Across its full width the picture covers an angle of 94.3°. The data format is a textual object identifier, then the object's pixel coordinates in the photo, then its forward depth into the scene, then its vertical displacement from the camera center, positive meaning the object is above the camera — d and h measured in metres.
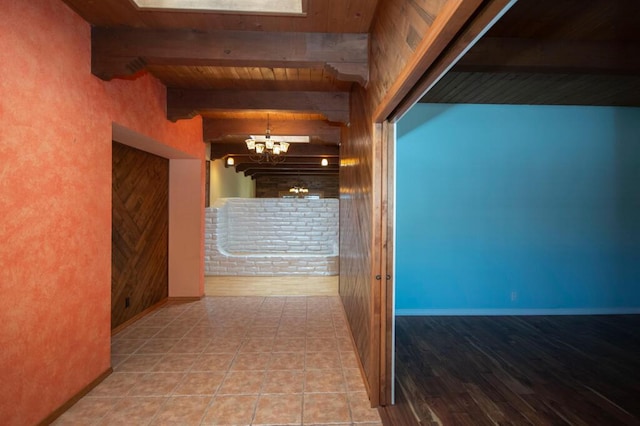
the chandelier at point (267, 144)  4.53 +1.18
